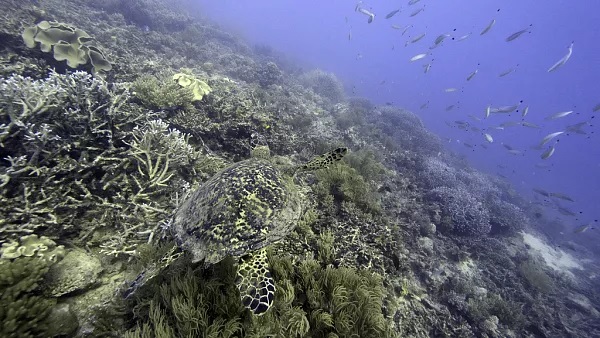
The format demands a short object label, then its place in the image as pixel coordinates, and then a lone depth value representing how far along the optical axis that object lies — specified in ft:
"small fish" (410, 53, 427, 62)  46.75
